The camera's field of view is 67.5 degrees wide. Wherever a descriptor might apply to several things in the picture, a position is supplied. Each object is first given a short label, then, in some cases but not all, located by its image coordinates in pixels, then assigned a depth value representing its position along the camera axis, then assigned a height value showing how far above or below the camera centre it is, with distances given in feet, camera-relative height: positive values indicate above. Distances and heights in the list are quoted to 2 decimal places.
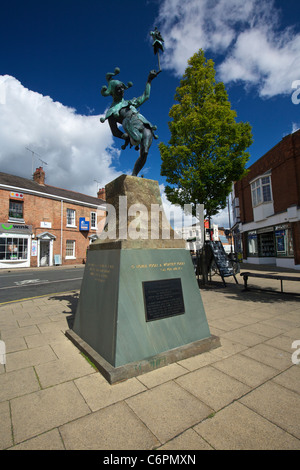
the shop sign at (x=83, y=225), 89.20 +12.26
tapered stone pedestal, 9.48 -2.24
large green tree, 31.68 +16.35
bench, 22.54 -2.92
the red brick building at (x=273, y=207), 49.98 +11.36
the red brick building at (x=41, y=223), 69.72 +11.89
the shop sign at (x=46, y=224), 78.25 +11.29
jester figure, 14.17 +8.78
